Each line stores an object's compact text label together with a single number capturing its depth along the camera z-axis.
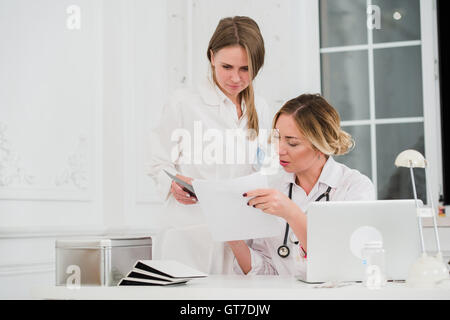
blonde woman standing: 2.51
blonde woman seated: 2.06
